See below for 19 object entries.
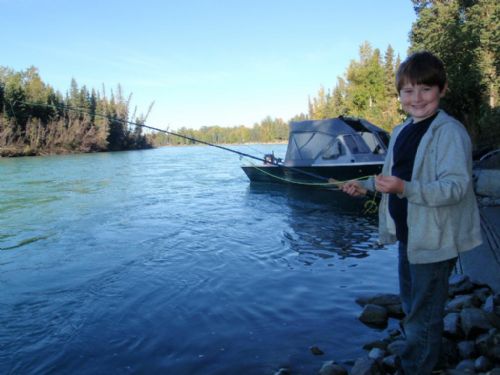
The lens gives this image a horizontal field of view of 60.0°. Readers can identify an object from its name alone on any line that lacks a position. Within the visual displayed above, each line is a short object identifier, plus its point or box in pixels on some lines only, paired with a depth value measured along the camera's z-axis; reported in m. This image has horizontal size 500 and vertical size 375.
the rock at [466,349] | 3.96
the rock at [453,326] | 4.38
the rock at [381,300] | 5.83
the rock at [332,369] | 4.13
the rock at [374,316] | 5.43
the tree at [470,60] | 24.30
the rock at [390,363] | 3.93
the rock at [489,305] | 4.64
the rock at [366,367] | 3.87
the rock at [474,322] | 4.27
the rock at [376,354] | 4.17
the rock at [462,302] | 4.98
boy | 2.53
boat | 17.29
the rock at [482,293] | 5.14
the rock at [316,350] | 4.75
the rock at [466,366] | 3.59
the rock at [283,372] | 4.29
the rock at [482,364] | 3.59
